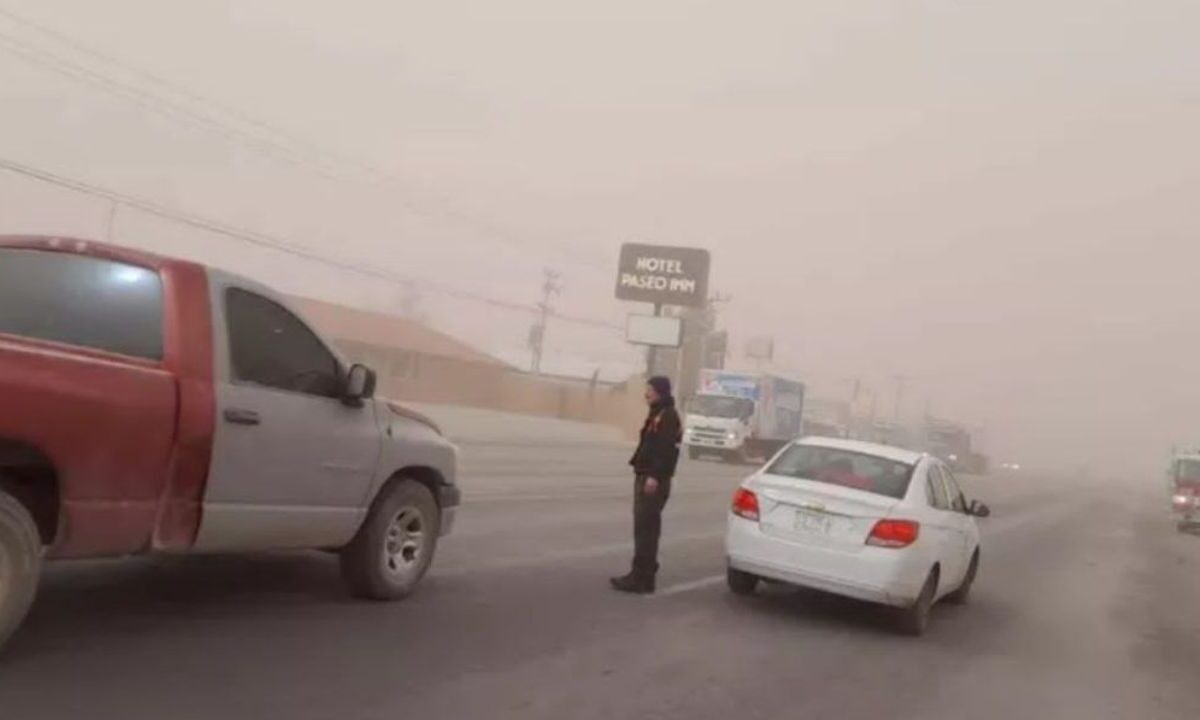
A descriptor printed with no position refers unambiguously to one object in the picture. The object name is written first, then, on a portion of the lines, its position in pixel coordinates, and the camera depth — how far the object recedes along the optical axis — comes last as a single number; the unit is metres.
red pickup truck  5.66
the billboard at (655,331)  77.25
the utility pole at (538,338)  101.25
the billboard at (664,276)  84.38
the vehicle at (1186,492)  33.16
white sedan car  9.19
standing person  9.80
